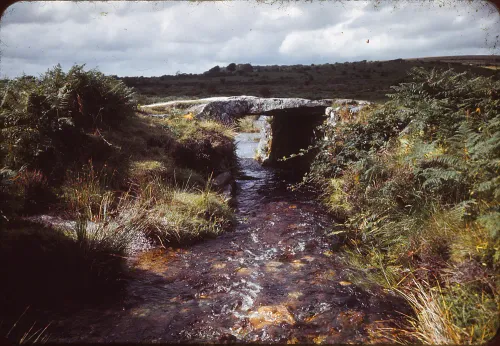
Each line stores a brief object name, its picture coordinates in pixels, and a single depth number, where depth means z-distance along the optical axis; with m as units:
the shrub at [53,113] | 5.97
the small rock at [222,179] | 8.45
